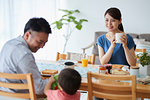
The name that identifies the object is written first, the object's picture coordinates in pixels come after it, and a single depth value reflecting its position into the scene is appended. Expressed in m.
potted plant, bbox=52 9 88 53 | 4.62
